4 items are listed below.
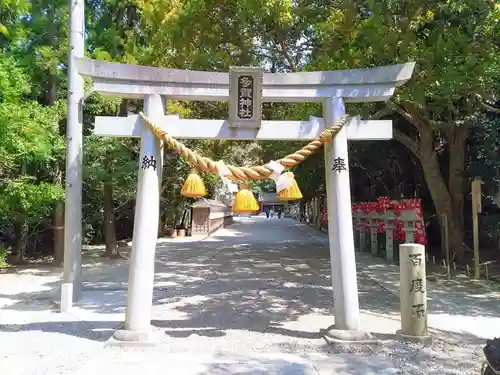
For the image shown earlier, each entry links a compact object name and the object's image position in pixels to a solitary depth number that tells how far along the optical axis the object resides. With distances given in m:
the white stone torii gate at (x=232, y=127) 6.59
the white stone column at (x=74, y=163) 9.20
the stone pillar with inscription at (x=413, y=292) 6.57
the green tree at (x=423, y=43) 8.25
